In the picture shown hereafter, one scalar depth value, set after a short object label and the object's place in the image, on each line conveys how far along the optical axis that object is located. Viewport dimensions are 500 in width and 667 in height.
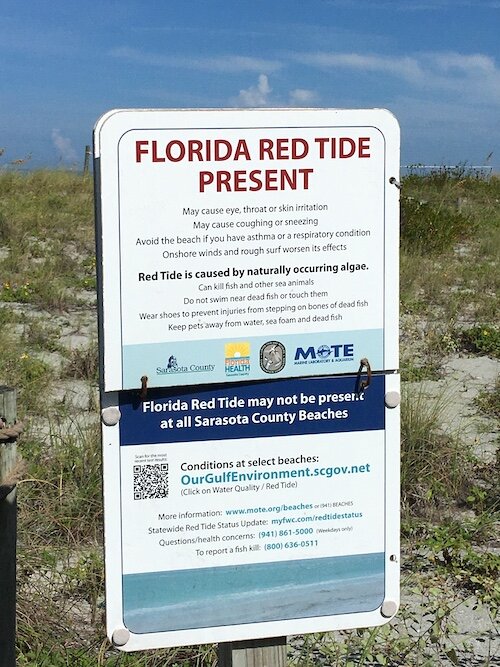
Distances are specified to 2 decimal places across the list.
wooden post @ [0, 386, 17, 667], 2.27
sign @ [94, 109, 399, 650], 1.94
